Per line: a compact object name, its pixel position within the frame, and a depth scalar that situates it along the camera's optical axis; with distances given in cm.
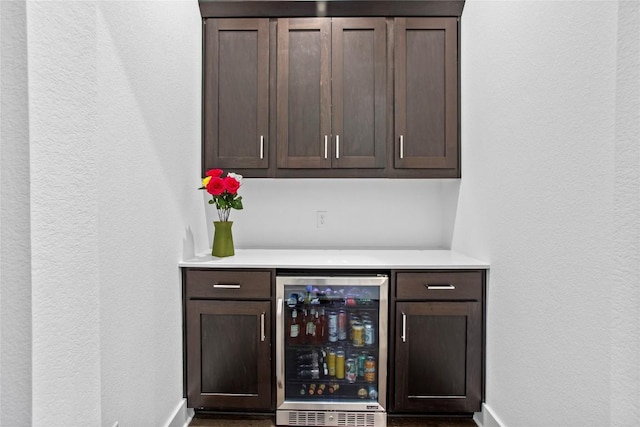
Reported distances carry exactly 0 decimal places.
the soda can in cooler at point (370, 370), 206
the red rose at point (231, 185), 214
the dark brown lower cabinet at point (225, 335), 204
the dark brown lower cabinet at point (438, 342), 203
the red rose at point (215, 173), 216
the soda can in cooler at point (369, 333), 207
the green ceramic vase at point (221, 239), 222
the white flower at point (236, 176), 221
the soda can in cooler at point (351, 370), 209
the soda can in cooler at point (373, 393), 205
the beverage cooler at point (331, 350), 203
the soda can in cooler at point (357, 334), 208
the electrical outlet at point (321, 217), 268
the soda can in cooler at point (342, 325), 211
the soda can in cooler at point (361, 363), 209
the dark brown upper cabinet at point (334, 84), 236
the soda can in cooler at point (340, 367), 210
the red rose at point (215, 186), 212
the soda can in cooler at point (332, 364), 211
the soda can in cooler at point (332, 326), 211
